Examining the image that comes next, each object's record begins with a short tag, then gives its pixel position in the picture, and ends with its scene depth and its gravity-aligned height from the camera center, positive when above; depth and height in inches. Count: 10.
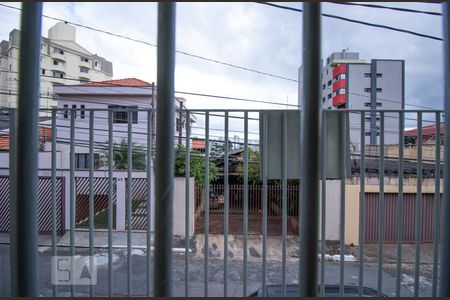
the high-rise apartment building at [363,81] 1138.0 +324.1
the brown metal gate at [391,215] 217.2 -47.2
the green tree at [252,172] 362.3 -15.4
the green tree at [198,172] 351.9 -15.4
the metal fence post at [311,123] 34.2 +4.2
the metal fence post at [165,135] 35.1 +2.8
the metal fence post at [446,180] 37.9 -2.3
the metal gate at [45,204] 271.0 -45.5
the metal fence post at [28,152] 36.7 +0.6
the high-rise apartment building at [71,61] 1125.1 +438.4
